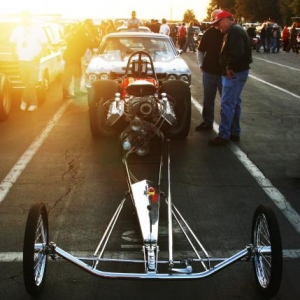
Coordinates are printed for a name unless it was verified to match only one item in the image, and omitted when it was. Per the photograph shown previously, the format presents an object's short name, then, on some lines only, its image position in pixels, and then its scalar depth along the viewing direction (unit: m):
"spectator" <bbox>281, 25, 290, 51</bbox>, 33.91
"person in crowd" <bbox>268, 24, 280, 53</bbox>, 32.56
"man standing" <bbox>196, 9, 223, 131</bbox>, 8.88
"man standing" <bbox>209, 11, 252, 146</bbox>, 7.81
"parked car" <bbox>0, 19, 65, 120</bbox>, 10.25
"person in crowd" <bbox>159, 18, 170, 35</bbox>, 27.83
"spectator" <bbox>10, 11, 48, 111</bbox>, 10.59
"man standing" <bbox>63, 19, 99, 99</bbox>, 12.46
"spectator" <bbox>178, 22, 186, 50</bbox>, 32.94
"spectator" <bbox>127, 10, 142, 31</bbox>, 19.73
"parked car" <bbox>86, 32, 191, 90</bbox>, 10.29
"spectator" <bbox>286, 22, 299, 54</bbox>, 32.64
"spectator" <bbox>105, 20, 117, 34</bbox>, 23.90
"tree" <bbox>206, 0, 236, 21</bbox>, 109.62
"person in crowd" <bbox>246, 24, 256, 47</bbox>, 32.76
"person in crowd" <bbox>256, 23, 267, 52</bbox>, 32.69
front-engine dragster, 3.51
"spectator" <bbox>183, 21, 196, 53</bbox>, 31.75
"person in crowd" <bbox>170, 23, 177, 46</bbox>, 39.95
